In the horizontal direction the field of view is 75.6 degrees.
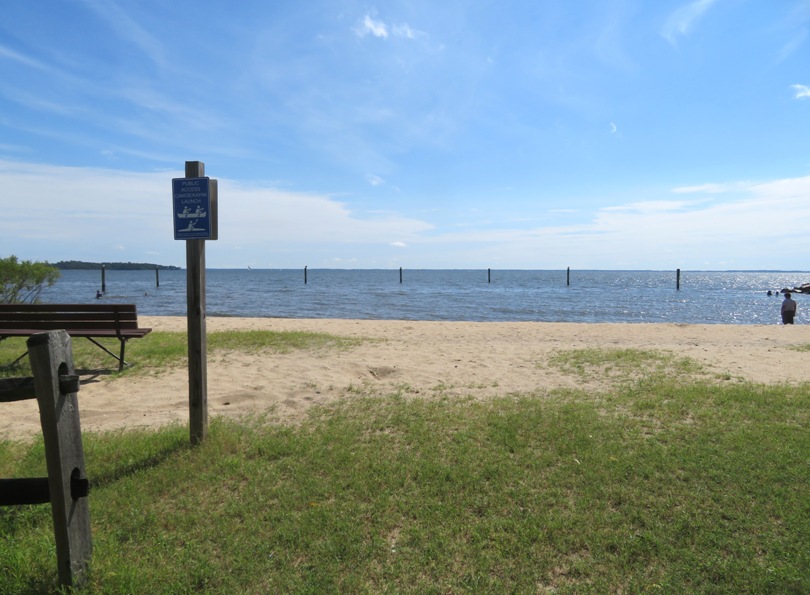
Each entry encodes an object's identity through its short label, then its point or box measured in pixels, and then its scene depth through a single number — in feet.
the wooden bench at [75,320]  25.45
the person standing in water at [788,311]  64.44
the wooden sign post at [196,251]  13.79
